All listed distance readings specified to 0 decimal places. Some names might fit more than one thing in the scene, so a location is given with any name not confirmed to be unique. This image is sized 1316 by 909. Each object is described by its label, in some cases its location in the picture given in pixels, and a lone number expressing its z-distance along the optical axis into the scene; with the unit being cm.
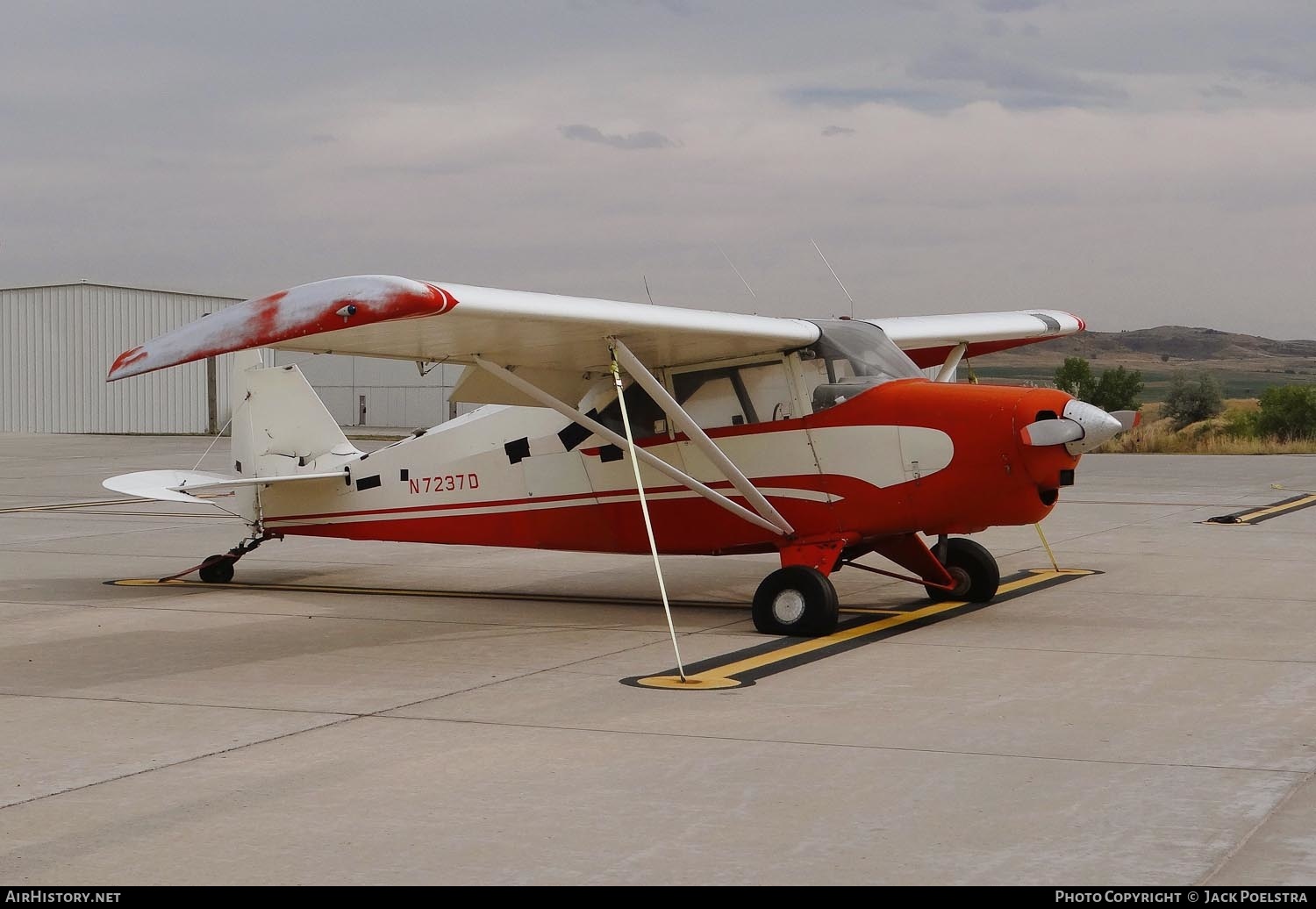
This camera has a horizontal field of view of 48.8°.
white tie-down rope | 819
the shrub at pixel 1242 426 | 4419
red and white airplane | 899
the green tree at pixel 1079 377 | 6912
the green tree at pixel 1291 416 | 4256
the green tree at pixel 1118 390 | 6862
